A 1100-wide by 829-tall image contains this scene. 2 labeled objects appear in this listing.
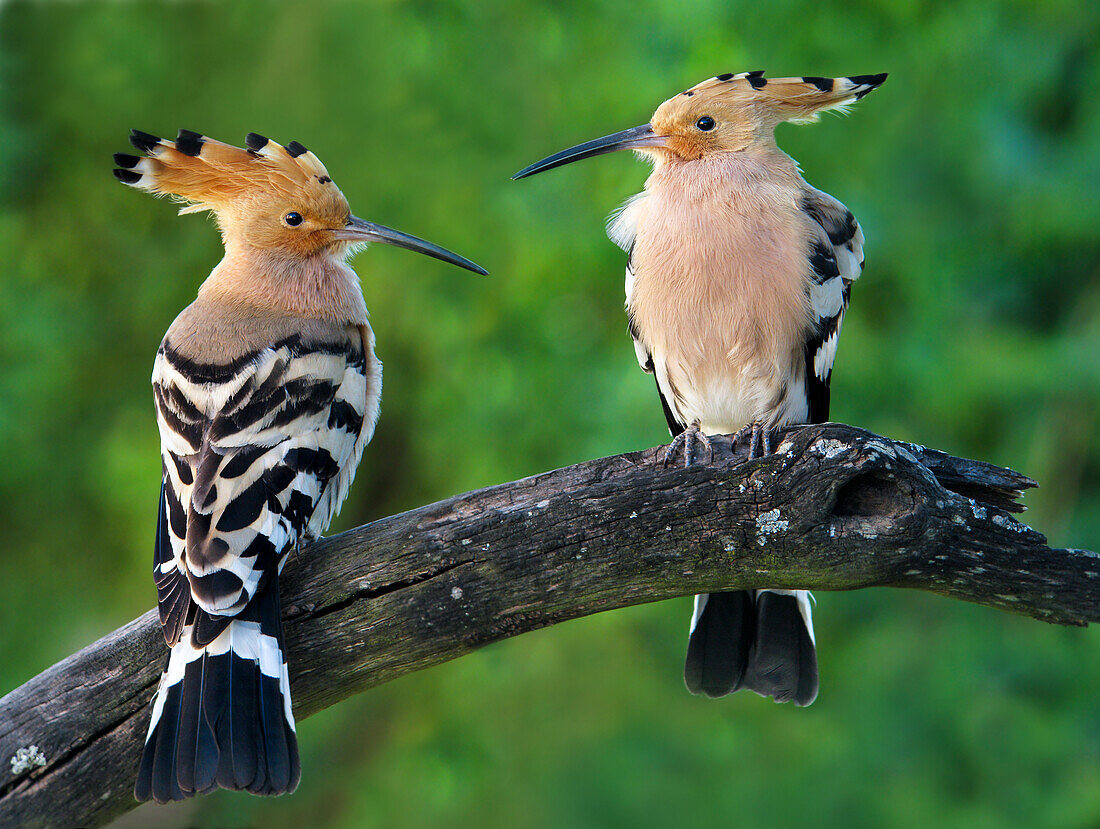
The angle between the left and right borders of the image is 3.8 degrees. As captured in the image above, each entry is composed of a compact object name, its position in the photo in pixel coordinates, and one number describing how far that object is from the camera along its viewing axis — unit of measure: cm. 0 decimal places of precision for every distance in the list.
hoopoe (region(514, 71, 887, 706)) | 571
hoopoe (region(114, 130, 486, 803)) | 564
